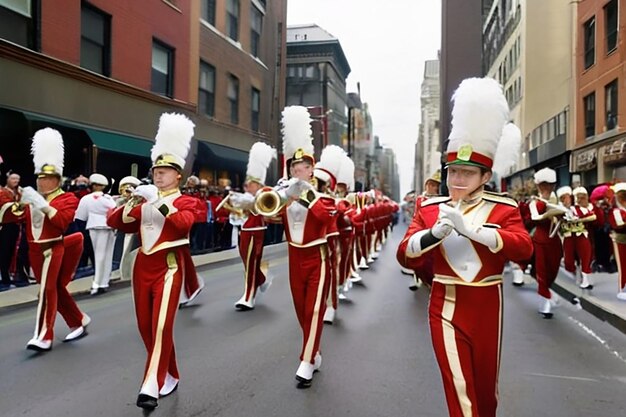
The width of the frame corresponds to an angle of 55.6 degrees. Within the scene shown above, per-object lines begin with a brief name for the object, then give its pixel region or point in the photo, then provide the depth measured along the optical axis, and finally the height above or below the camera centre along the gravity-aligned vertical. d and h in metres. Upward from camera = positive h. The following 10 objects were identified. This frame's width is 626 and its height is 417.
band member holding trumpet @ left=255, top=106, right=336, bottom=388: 5.36 -0.32
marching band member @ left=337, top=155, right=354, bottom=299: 9.83 -0.49
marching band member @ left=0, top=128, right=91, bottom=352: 6.38 -0.26
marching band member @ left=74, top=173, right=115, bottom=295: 10.62 -0.47
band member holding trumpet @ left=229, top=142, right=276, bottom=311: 7.91 -0.44
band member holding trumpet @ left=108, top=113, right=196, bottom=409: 4.71 -0.31
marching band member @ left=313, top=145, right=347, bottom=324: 7.04 +0.31
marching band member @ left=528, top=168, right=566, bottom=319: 8.70 -0.37
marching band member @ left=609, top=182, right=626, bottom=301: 10.10 -0.28
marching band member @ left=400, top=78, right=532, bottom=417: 3.29 -0.21
